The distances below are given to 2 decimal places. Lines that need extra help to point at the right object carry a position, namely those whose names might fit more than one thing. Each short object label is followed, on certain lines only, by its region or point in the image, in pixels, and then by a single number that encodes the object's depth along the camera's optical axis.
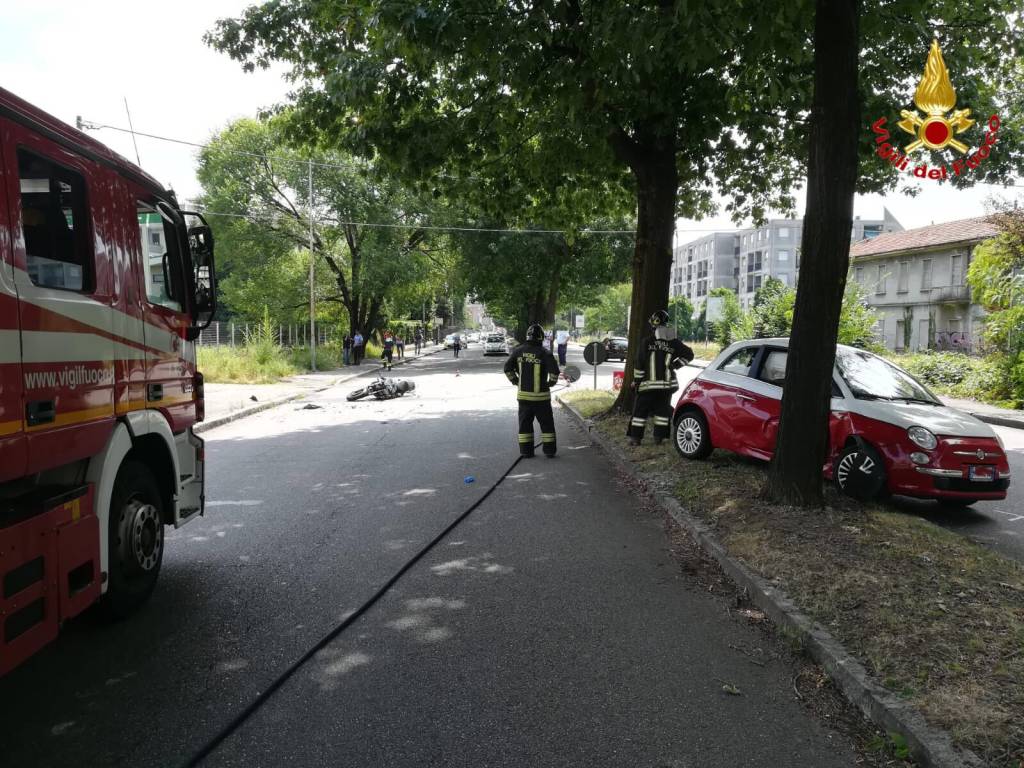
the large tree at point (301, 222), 36.22
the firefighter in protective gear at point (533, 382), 10.52
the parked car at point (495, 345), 52.34
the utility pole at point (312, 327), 28.78
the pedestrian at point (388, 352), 32.50
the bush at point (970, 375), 18.03
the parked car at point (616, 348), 43.16
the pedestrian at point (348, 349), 37.47
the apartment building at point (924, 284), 37.28
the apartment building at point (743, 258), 85.88
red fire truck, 3.11
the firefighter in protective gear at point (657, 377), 10.31
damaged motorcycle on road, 19.39
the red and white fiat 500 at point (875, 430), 6.96
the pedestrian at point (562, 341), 31.27
